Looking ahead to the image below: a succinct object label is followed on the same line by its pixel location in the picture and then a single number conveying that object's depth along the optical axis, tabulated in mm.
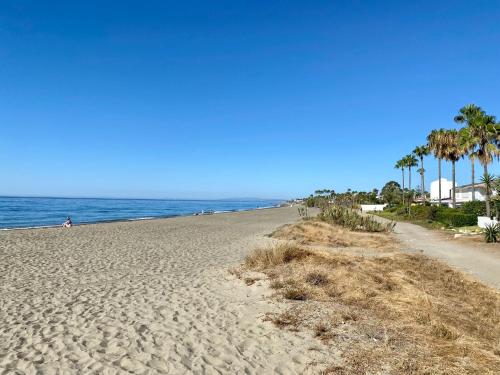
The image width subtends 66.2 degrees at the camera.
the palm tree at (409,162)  68188
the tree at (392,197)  72156
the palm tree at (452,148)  39147
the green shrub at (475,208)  30886
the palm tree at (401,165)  71350
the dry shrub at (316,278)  9138
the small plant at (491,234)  18344
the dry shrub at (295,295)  8070
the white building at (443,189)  75662
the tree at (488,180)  26609
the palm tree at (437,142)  40625
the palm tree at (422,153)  56897
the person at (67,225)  29547
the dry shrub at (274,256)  11492
